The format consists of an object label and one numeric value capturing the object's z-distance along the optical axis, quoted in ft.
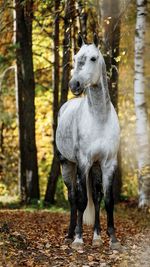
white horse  31.45
